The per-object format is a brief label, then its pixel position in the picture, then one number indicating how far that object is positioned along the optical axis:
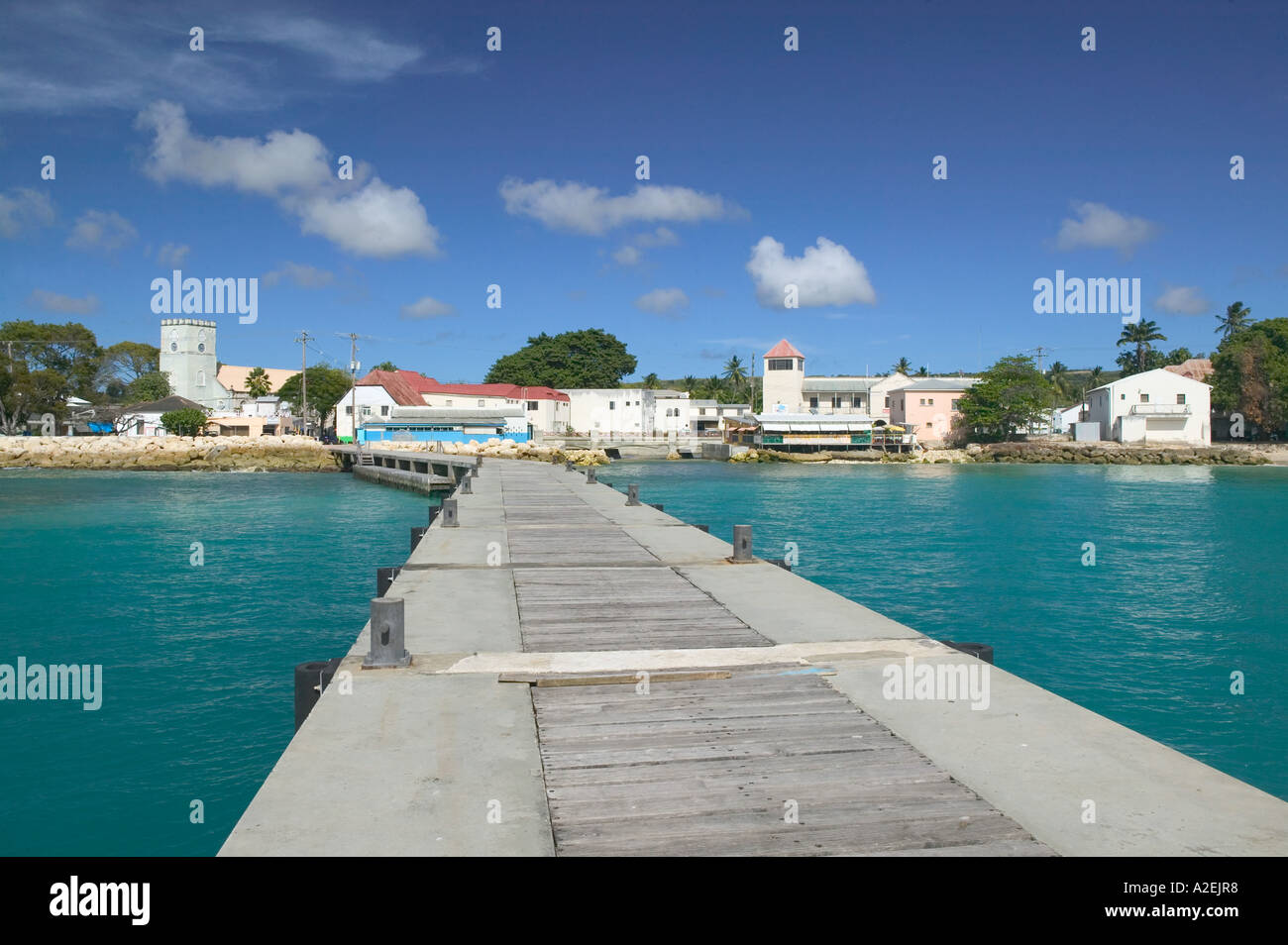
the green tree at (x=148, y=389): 104.75
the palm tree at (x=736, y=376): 139.38
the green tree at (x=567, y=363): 111.31
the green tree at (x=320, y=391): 94.44
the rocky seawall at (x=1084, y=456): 77.38
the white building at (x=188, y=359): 108.50
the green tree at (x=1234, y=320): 109.56
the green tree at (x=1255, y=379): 80.94
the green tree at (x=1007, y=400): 88.44
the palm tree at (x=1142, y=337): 116.00
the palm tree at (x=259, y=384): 105.50
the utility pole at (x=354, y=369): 67.94
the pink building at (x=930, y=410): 93.62
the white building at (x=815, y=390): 98.69
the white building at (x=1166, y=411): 83.50
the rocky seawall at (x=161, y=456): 65.44
